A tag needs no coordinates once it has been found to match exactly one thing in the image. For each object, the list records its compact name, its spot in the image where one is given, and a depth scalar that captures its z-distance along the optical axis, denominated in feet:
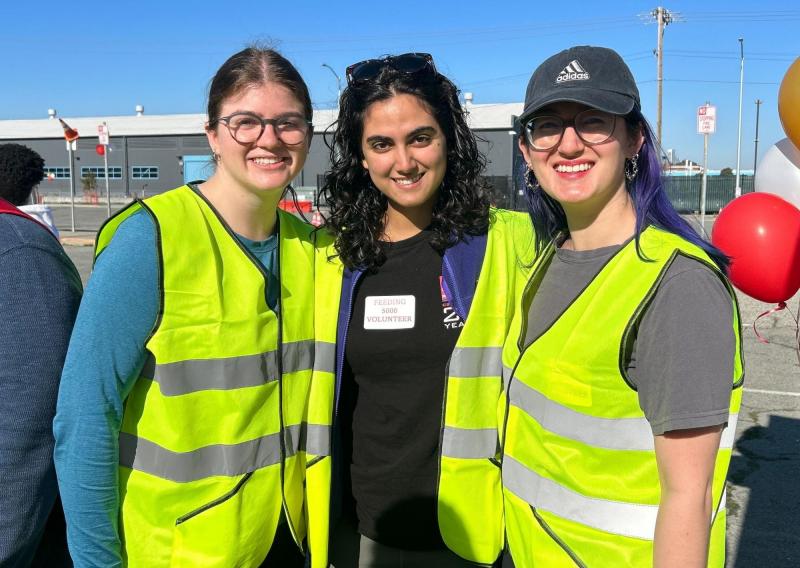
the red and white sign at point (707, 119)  39.47
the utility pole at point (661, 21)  104.99
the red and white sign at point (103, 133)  67.62
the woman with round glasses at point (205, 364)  6.01
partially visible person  5.84
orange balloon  10.01
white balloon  12.00
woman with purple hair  5.02
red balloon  11.55
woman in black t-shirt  7.64
